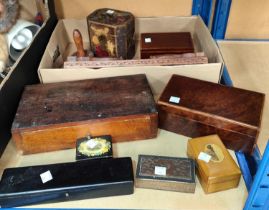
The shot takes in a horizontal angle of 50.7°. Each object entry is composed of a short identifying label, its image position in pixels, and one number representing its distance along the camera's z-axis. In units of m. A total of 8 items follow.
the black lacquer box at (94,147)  0.68
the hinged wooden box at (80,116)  0.68
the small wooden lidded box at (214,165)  0.60
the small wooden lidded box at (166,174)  0.61
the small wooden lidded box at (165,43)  0.97
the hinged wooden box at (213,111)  0.68
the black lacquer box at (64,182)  0.60
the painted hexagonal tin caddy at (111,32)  0.91
